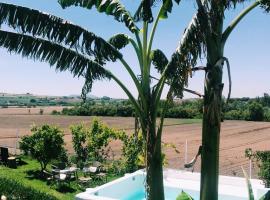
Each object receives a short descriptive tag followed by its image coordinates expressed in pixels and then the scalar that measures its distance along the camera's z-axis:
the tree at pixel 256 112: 37.42
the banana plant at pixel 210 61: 3.50
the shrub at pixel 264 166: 7.72
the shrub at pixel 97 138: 10.22
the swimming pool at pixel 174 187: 7.72
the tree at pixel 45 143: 9.56
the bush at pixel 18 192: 5.64
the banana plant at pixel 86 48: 4.45
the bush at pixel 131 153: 9.51
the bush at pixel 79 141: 10.53
